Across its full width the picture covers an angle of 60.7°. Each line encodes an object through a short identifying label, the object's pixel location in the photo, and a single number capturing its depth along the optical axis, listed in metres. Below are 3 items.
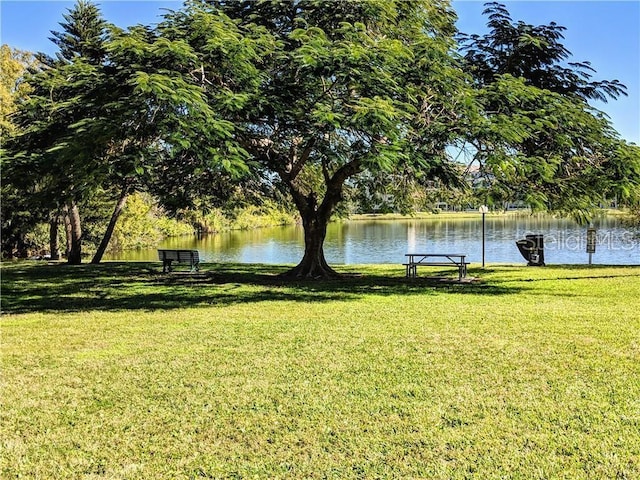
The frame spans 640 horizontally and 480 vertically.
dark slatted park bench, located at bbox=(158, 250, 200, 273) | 16.41
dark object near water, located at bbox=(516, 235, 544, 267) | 19.06
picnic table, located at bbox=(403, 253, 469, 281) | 14.07
